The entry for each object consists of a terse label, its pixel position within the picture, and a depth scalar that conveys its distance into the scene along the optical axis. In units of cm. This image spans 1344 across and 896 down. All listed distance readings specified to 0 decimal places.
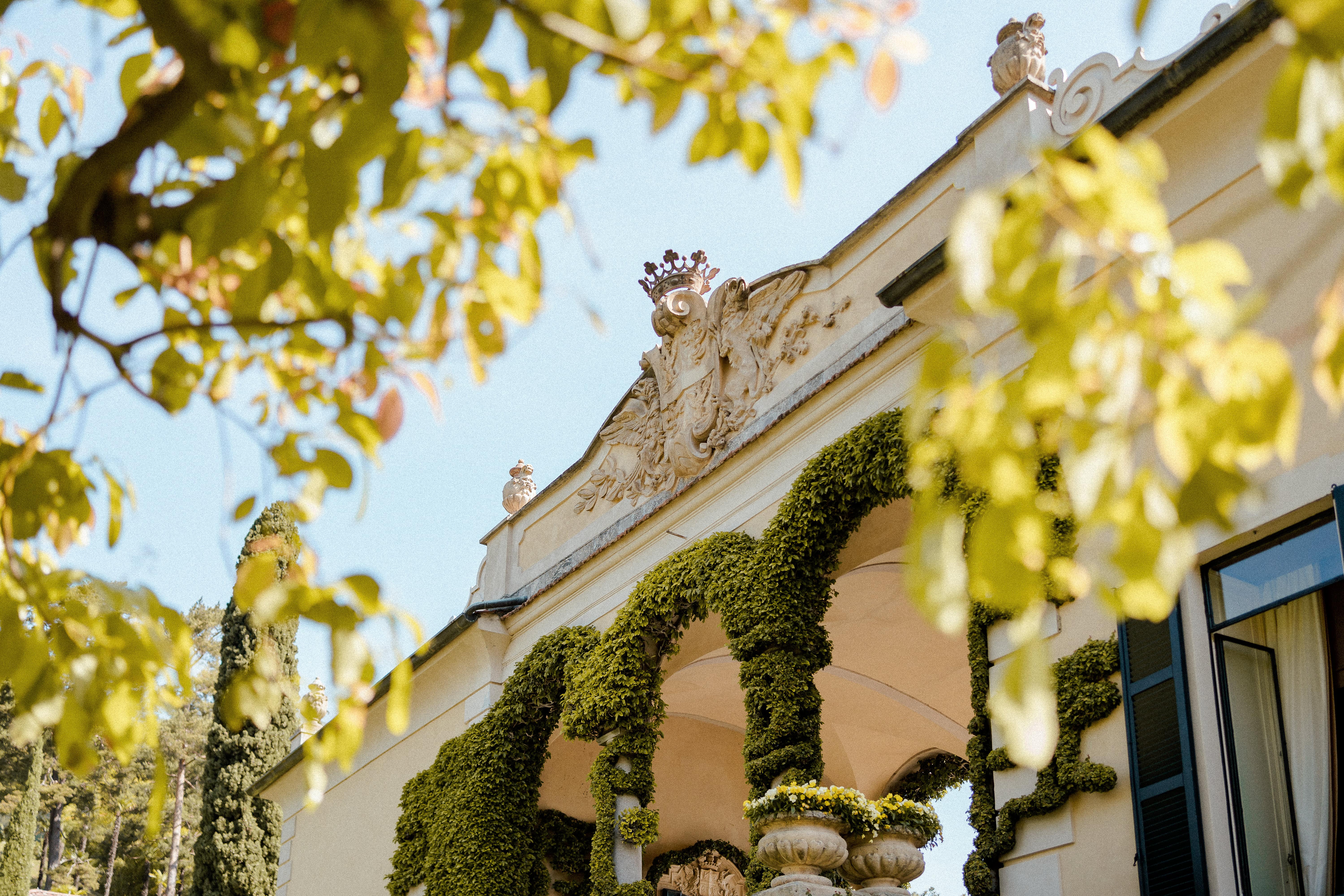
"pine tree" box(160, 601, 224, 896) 3800
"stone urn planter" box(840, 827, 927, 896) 824
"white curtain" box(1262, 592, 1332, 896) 641
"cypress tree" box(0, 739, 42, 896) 2853
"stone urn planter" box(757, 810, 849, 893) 796
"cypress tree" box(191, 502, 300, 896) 2042
